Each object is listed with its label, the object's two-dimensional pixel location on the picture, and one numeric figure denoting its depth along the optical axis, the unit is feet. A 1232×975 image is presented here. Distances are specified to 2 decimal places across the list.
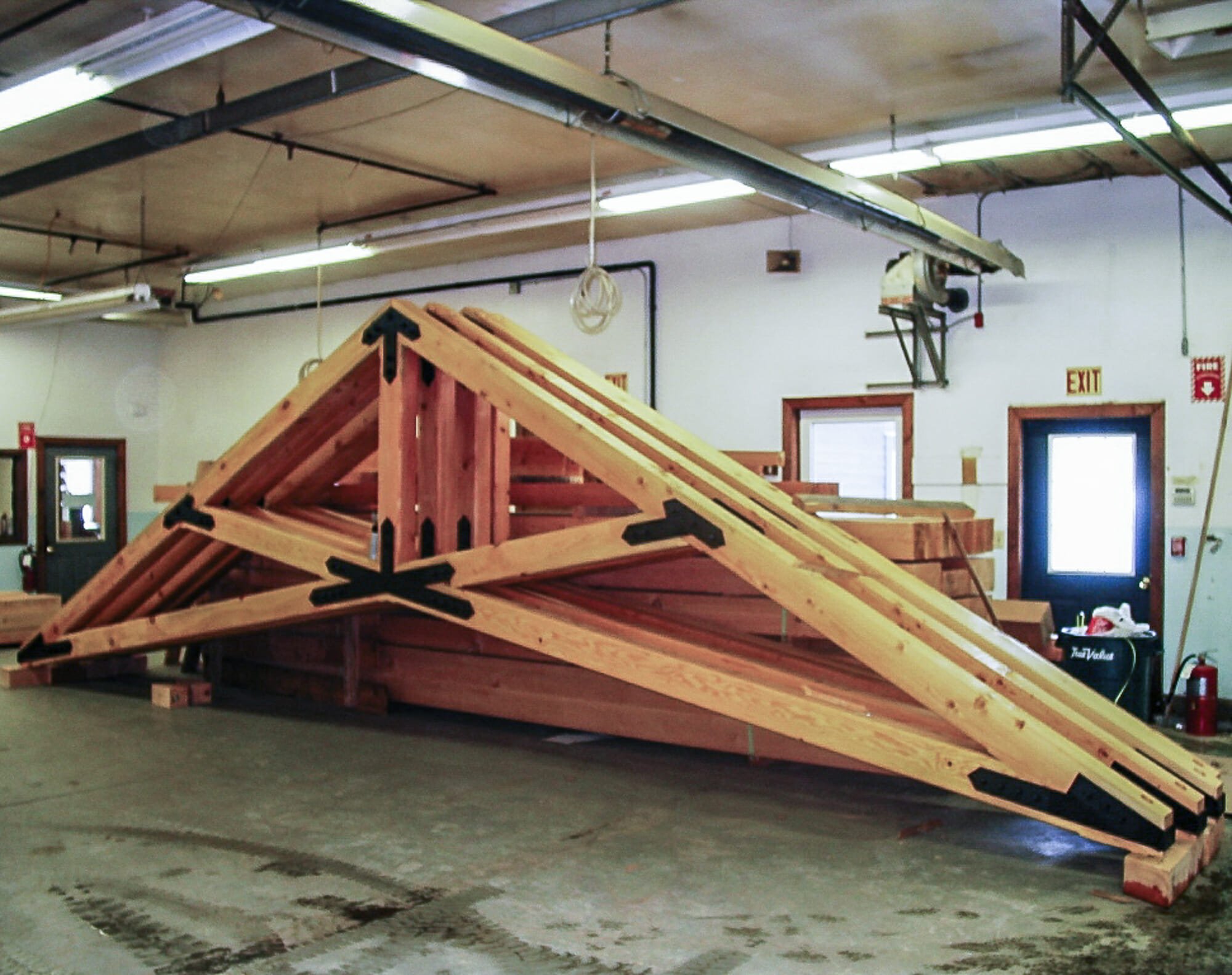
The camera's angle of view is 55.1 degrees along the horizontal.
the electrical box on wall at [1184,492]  26.99
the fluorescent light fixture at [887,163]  23.57
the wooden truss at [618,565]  14.88
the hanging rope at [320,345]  40.24
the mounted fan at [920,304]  27.73
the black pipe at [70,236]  36.24
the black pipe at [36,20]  19.80
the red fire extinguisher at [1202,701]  25.22
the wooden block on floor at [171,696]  26.71
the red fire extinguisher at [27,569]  45.06
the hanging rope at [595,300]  23.06
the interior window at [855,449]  31.73
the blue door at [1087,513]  28.02
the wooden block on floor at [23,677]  29.53
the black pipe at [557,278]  35.88
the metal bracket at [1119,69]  17.10
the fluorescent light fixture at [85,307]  33.37
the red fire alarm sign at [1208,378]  26.63
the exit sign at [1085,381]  28.14
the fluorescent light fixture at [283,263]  33.14
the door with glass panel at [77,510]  46.70
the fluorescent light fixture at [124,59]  17.21
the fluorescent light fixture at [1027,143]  21.86
